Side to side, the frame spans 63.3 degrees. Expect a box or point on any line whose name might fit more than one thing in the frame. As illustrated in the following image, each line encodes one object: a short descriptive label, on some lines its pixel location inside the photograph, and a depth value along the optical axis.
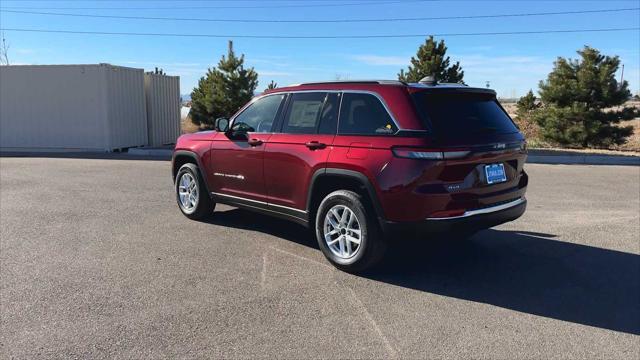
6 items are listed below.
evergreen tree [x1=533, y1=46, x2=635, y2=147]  17.19
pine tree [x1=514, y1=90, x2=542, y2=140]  23.31
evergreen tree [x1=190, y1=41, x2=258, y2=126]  21.39
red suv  4.45
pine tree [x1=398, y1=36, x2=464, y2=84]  18.84
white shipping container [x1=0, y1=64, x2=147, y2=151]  17.52
